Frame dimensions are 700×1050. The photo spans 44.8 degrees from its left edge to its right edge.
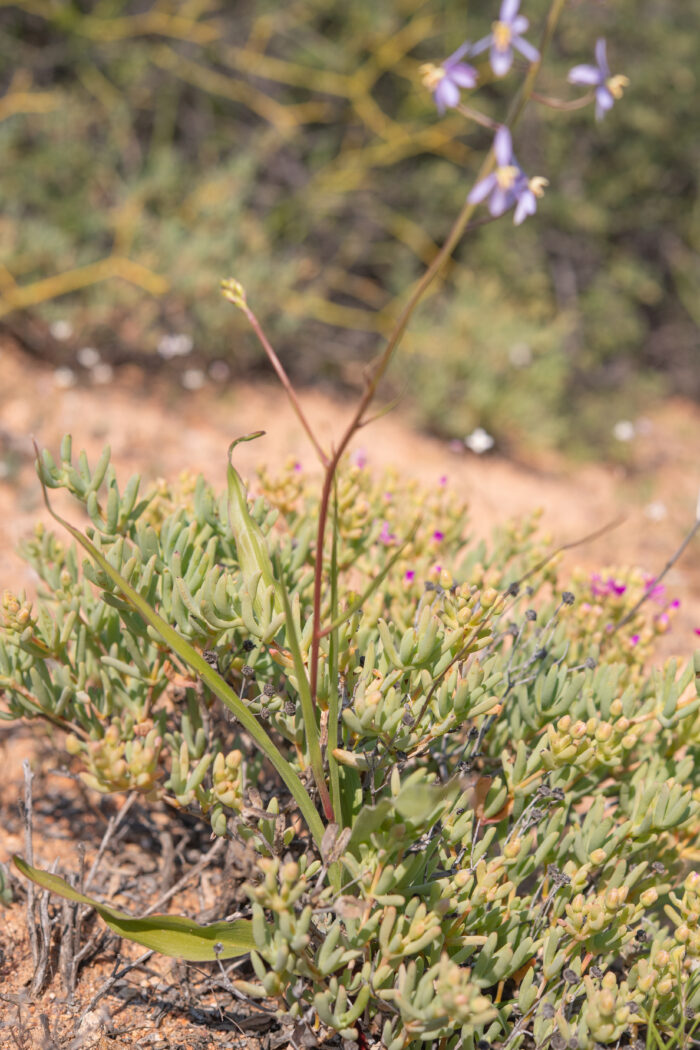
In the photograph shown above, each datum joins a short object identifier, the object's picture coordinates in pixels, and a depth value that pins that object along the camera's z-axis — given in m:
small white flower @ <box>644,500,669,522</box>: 3.92
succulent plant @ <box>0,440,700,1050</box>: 1.34
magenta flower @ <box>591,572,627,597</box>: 2.15
